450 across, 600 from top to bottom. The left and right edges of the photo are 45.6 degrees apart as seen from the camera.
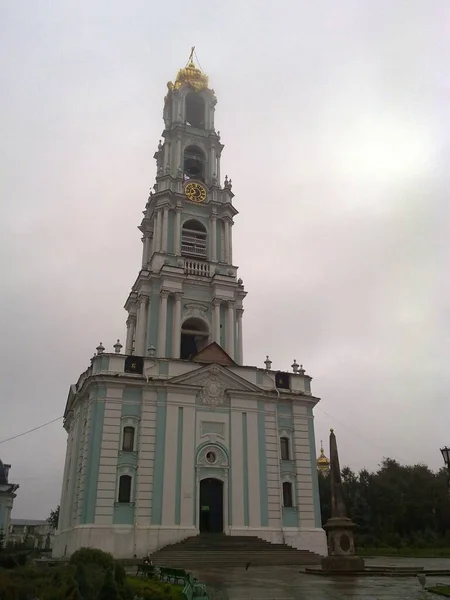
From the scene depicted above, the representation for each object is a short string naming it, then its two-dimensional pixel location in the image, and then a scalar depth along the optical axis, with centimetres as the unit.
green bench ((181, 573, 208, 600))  1092
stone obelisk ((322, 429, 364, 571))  1936
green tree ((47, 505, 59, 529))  5634
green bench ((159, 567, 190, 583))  1375
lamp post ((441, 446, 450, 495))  1580
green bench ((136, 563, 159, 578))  1621
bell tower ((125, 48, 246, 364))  3578
